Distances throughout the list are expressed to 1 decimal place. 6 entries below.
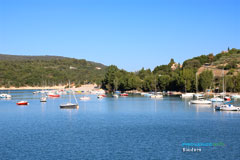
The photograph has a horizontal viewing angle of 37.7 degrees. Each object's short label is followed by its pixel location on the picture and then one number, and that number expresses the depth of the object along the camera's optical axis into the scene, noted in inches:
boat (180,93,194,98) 5715.6
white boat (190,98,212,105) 4025.1
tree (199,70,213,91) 5969.5
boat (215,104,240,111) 3134.8
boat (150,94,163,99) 5697.3
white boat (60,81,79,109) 3708.2
